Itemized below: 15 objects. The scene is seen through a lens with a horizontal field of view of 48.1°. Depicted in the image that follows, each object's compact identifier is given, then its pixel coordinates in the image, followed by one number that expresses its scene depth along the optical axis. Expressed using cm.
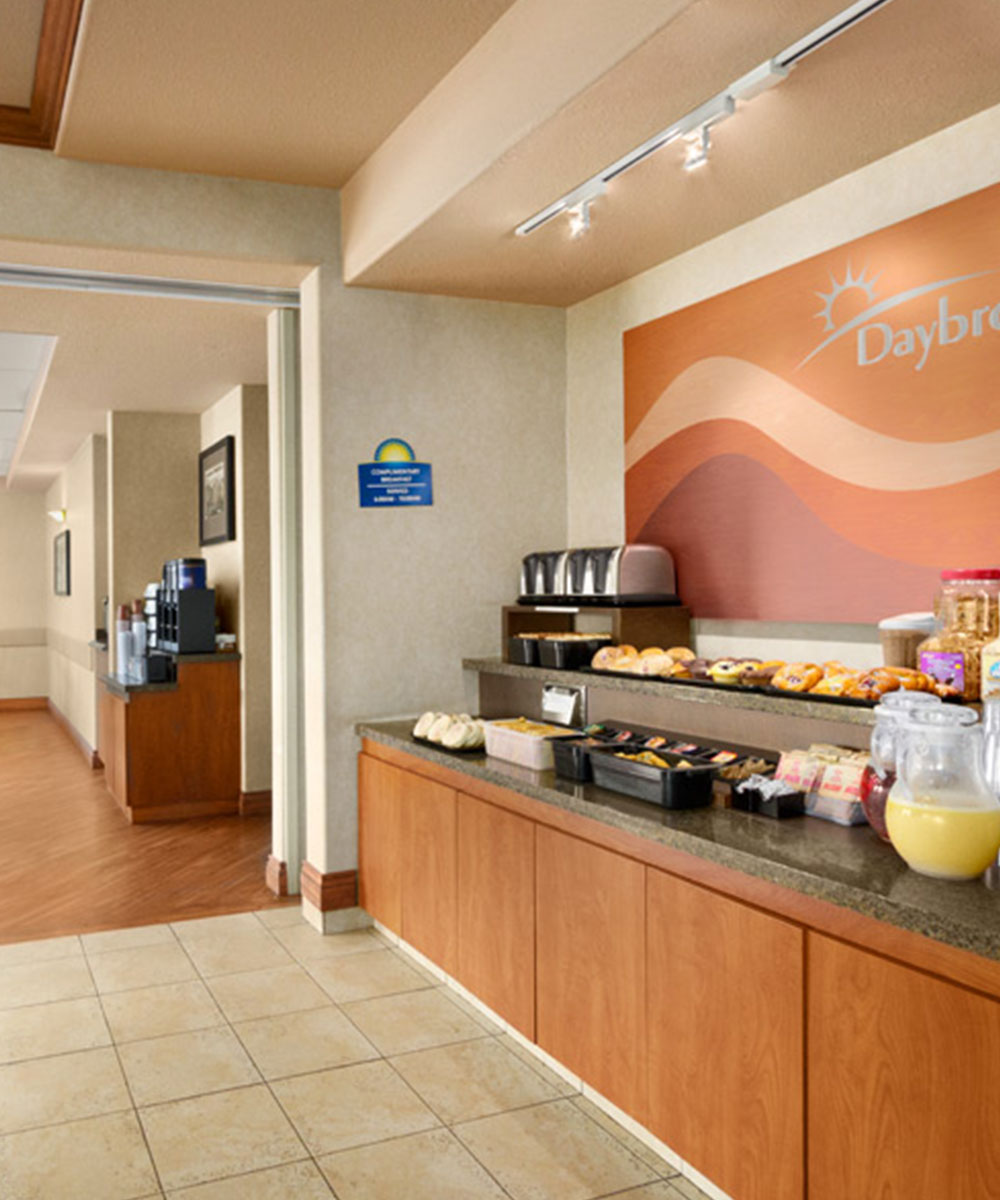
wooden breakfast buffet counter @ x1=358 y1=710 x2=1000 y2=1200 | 199
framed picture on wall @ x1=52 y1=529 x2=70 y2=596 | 1202
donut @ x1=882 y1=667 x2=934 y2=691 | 284
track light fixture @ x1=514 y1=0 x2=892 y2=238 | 248
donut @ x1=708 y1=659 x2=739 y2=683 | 342
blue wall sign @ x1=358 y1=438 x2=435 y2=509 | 476
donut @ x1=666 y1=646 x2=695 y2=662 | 381
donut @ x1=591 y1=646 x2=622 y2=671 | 400
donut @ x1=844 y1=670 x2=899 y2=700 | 288
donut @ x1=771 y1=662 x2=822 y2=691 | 315
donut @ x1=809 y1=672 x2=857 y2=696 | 300
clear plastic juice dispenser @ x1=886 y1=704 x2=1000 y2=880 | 213
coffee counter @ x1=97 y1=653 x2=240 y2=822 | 720
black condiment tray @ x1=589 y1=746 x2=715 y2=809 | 291
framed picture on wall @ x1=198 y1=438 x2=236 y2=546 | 778
